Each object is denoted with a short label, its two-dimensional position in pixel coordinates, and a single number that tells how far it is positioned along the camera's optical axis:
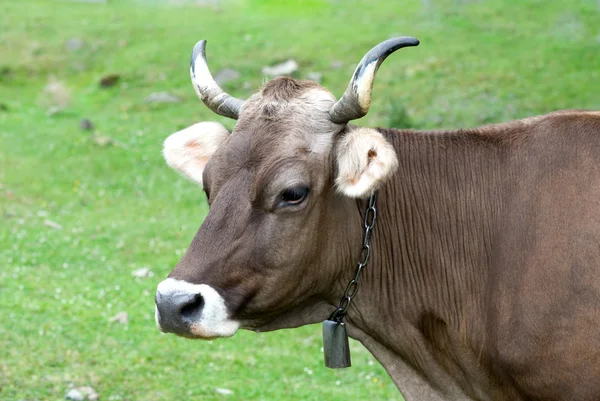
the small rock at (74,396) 8.25
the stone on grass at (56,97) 22.34
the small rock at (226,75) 22.26
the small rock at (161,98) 21.69
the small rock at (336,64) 22.27
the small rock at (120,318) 10.36
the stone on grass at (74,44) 27.34
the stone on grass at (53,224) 14.02
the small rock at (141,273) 11.90
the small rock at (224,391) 8.66
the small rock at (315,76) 21.50
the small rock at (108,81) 23.95
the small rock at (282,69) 22.34
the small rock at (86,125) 19.66
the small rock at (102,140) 18.28
